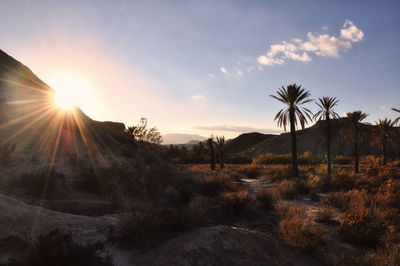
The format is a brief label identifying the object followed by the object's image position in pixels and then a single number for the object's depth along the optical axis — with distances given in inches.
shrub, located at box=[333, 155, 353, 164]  1657.6
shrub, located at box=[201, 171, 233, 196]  479.2
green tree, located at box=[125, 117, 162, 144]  1278.3
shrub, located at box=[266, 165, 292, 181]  749.9
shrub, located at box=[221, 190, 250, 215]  320.8
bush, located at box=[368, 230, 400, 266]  158.0
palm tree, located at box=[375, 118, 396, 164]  1096.5
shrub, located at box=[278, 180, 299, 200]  471.0
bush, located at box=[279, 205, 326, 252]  183.8
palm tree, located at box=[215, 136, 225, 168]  1409.0
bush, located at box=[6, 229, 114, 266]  120.1
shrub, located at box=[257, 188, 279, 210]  359.0
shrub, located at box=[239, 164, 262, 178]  946.1
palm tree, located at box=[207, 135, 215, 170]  1284.4
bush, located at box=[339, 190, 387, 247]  226.1
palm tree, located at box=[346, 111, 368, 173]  933.8
